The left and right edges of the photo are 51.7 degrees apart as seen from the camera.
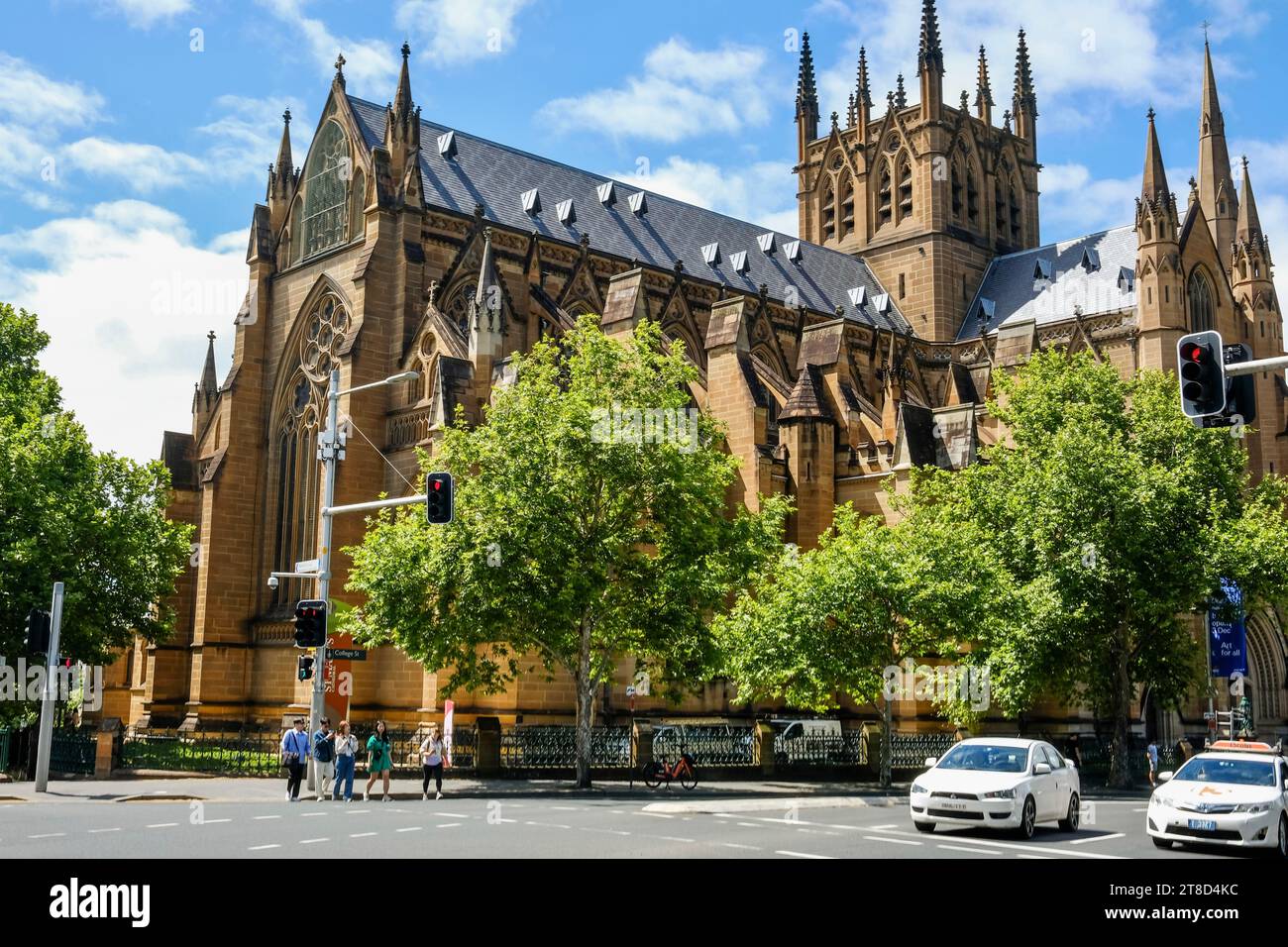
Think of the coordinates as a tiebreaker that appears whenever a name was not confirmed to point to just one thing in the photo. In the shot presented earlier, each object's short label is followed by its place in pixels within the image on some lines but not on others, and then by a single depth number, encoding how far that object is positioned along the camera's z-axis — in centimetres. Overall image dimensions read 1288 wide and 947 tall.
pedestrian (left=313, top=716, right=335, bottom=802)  2520
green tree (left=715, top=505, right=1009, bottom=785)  3167
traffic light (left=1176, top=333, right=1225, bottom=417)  1360
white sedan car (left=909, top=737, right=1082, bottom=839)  1788
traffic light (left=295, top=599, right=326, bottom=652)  2525
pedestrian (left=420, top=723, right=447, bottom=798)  2578
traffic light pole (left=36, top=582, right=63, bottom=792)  2662
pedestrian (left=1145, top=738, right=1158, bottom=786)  3542
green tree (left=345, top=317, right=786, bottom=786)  2875
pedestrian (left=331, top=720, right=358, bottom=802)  2534
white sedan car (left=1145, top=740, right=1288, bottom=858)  1611
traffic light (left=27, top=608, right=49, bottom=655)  2700
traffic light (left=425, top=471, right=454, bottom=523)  2264
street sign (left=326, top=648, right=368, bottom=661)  2697
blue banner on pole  3984
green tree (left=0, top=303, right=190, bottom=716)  3334
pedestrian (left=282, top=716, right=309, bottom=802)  2498
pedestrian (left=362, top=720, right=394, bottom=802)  2519
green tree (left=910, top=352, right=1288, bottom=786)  3512
